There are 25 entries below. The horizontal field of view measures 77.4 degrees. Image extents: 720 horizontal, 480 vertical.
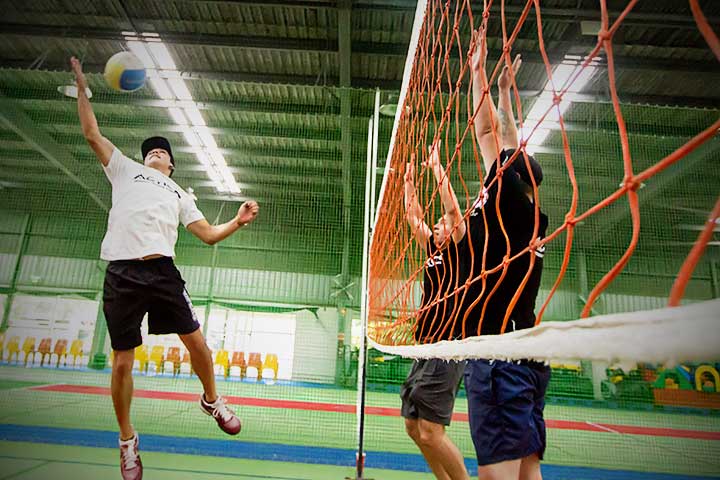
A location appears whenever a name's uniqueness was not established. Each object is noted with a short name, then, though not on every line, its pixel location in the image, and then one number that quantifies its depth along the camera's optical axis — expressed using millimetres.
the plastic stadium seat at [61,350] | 10806
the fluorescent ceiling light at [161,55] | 6316
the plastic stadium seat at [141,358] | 9180
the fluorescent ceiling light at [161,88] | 6685
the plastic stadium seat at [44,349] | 10817
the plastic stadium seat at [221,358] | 9266
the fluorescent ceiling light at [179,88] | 6723
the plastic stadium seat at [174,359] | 9988
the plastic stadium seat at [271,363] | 9609
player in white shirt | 2373
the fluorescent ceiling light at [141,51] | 6305
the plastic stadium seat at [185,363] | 10451
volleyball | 3084
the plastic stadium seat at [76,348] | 10716
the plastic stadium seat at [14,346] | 10174
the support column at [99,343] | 10600
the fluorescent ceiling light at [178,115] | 7258
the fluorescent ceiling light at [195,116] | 7206
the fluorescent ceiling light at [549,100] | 5922
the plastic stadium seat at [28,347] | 10445
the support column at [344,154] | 5758
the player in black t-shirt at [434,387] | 2164
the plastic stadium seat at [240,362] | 9500
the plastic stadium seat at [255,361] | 9645
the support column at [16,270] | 8349
